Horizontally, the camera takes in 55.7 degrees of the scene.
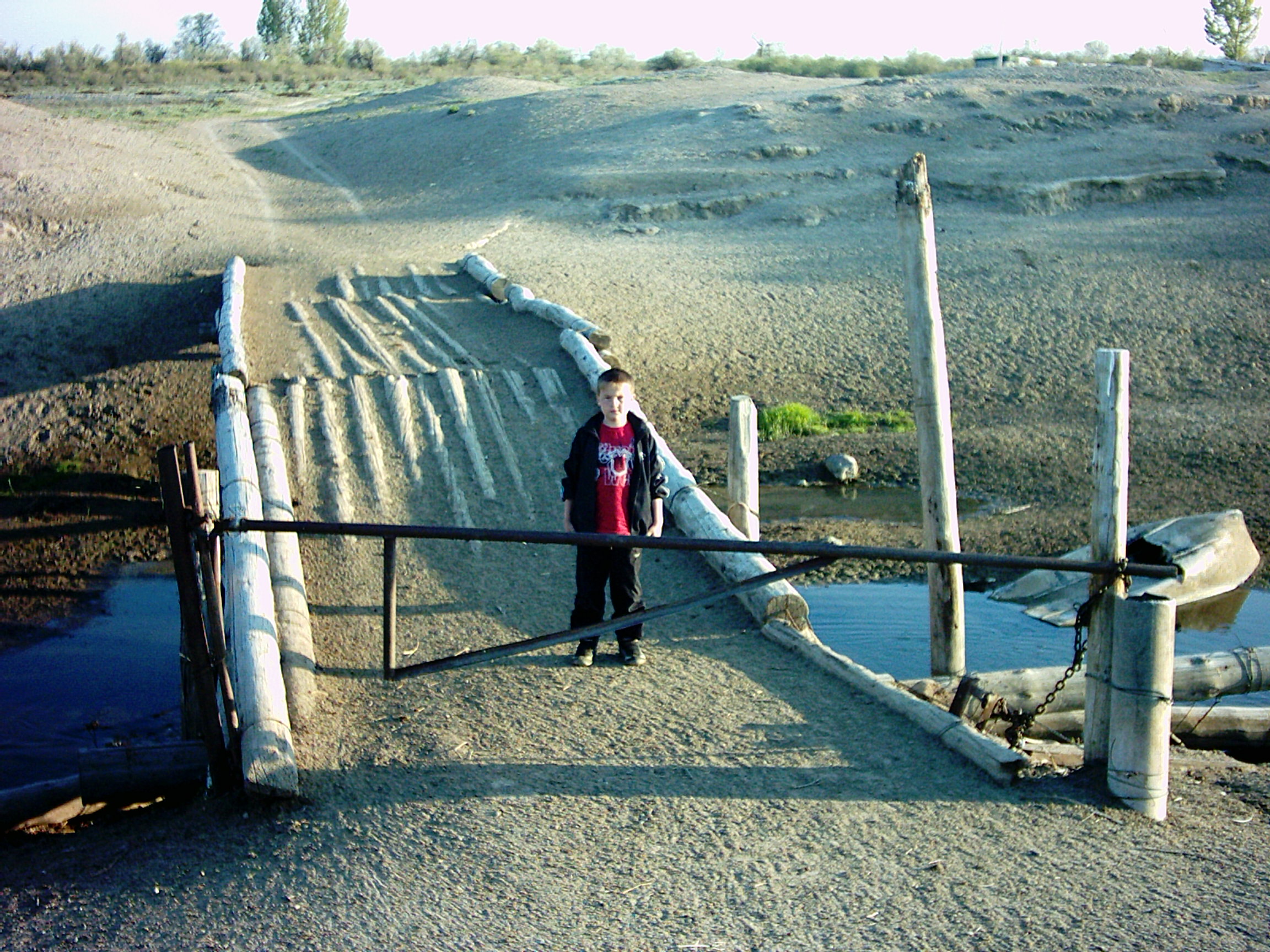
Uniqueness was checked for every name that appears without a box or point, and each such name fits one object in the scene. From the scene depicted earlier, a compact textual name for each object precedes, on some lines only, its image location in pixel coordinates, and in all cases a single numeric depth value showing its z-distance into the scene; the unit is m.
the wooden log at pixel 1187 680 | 6.09
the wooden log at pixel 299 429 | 8.12
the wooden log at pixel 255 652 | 4.42
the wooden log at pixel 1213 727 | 5.97
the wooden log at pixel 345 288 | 12.30
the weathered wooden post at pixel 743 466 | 7.41
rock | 10.40
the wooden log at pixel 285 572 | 5.25
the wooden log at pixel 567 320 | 10.45
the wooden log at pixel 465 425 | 7.99
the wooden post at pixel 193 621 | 4.44
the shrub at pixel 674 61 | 41.06
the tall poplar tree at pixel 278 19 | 54.38
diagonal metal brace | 4.73
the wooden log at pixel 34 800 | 5.27
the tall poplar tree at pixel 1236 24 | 41.69
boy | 5.45
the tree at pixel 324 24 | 53.53
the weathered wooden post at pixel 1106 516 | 4.68
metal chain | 4.64
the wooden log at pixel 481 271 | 12.51
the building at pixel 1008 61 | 30.74
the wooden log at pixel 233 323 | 9.54
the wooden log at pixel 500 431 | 7.81
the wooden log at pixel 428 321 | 10.41
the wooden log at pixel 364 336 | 10.12
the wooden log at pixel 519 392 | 9.13
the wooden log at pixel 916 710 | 4.52
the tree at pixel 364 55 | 47.53
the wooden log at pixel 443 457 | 7.56
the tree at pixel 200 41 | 53.12
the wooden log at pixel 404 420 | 8.24
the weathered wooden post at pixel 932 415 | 6.33
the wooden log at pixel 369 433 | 8.01
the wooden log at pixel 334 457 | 7.69
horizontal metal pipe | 4.26
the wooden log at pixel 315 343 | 9.89
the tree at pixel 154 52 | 51.75
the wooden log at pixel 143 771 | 5.08
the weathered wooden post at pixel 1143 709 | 4.36
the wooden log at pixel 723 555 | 6.02
